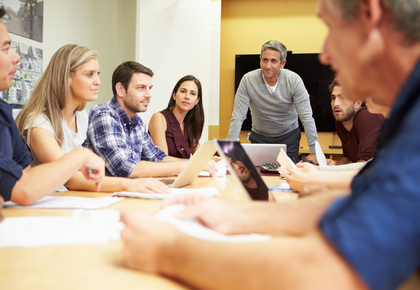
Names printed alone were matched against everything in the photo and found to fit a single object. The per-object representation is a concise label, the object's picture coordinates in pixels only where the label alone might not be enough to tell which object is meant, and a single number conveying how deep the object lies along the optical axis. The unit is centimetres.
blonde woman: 139
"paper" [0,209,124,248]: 70
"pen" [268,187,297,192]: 141
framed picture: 266
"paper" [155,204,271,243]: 63
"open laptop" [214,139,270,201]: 101
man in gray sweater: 326
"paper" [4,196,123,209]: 103
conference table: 52
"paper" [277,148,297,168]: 153
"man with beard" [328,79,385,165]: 233
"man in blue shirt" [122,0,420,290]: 35
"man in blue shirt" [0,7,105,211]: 101
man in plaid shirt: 177
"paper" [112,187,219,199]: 118
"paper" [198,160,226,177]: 184
